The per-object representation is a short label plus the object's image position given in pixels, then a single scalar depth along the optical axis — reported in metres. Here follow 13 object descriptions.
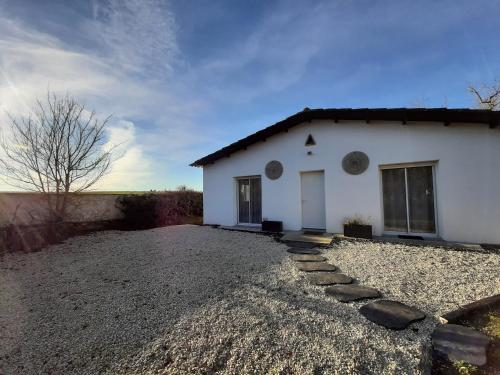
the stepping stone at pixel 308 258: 5.55
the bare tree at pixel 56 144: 8.42
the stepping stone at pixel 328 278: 4.28
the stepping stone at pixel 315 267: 4.91
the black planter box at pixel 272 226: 8.88
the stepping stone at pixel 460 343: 2.31
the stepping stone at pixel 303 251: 6.22
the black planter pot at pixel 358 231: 7.16
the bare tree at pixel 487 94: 16.41
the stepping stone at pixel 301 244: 6.84
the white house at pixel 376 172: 6.39
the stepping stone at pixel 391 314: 2.92
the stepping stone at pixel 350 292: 3.67
